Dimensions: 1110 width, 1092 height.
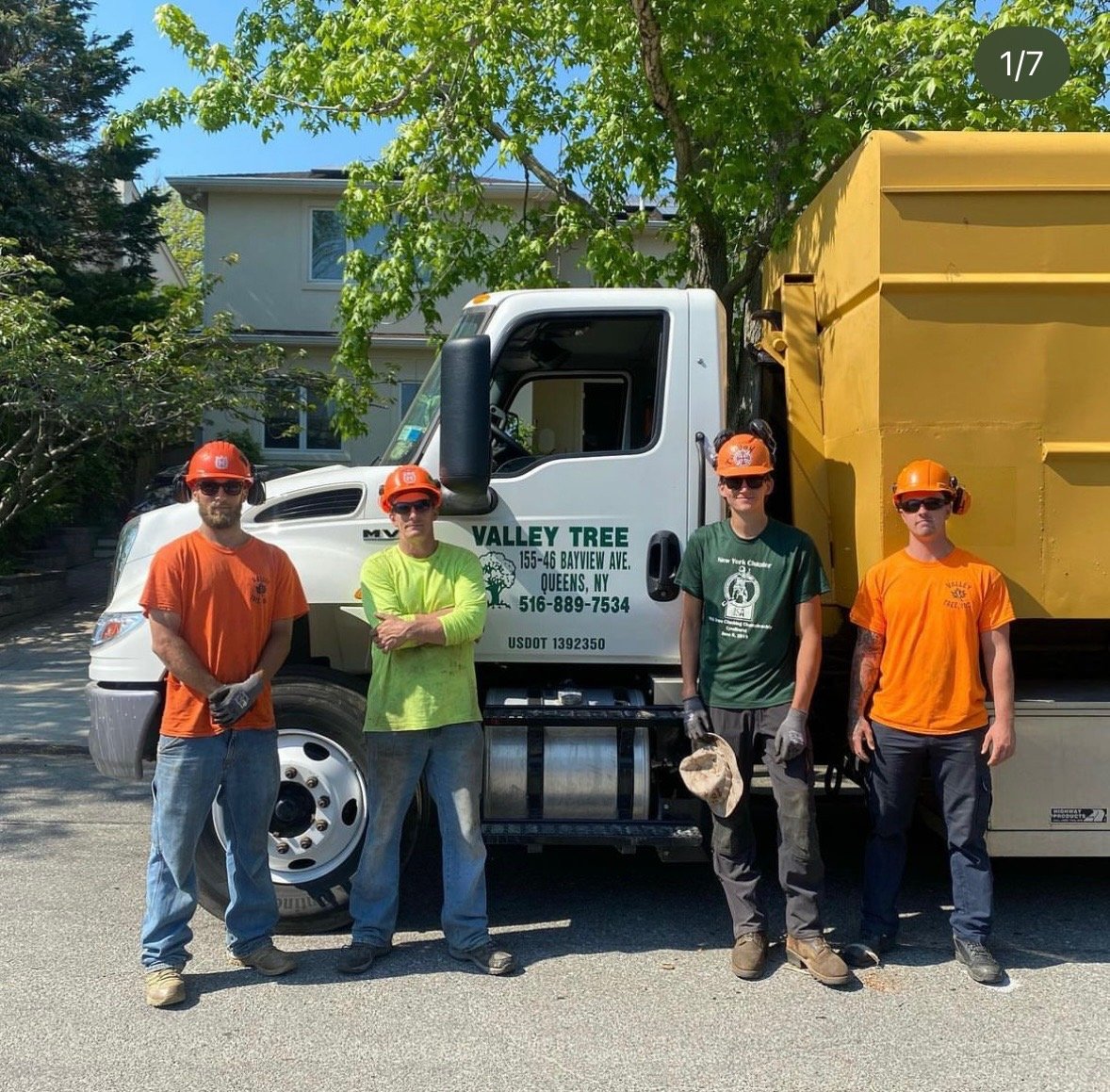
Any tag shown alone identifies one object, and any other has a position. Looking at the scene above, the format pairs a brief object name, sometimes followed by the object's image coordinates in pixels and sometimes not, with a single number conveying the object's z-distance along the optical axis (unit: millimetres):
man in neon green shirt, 4344
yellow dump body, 4402
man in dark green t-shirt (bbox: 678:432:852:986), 4395
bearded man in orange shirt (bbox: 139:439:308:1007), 4113
